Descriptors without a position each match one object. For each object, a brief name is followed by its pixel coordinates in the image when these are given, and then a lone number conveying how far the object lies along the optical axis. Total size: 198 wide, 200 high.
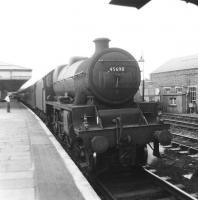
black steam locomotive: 6.47
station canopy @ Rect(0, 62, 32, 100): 34.41
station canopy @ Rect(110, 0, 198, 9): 3.68
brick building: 24.42
